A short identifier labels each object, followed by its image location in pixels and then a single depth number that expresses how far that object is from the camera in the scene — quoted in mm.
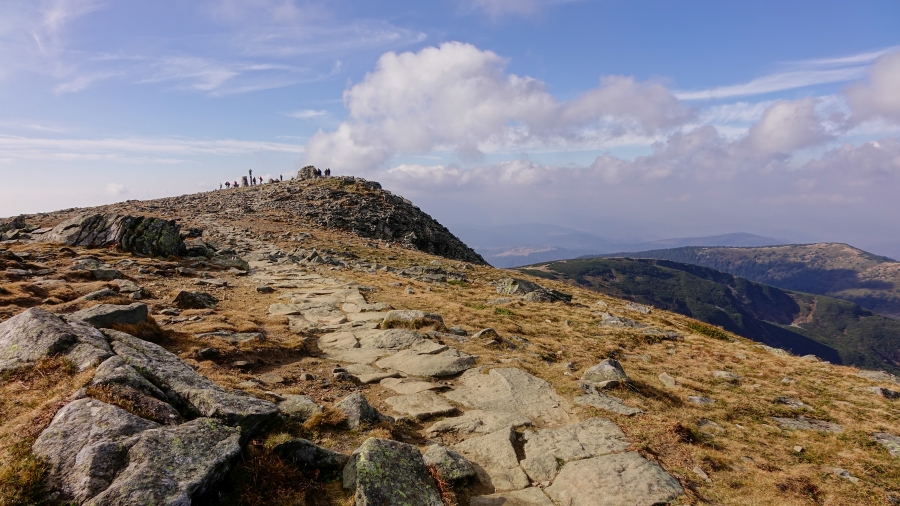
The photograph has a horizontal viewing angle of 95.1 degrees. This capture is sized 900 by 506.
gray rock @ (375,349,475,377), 14945
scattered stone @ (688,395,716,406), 14579
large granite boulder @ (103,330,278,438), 7898
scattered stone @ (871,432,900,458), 11930
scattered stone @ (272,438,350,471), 8031
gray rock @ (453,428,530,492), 8984
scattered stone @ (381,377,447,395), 13438
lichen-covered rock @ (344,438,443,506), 6973
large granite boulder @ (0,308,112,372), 8805
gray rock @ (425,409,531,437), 11125
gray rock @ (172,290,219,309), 19480
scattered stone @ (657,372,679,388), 16328
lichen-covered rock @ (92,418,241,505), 5602
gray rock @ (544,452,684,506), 8352
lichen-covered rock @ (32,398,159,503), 5723
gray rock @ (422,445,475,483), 8537
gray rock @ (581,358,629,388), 14586
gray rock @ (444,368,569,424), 12500
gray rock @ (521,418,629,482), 9586
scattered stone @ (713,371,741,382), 17831
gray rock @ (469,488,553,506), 8156
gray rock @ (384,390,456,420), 11875
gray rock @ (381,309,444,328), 19750
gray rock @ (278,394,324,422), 10242
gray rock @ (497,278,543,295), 33375
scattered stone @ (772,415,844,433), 13492
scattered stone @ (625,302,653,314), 34419
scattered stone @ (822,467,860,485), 10138
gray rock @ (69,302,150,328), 13398
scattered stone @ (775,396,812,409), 15308
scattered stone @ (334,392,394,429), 10289
